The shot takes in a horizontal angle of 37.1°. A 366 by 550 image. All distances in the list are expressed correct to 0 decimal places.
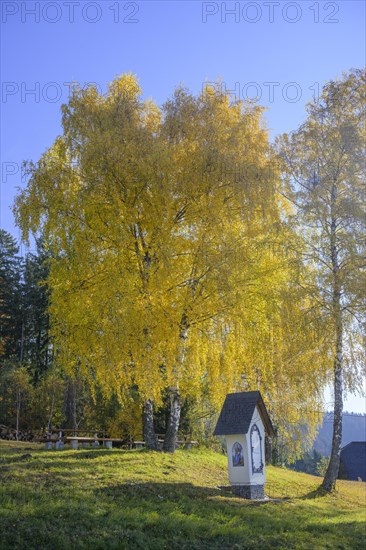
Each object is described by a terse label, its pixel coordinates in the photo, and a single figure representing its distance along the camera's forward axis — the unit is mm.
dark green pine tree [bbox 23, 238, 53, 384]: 40469
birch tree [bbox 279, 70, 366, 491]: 17391
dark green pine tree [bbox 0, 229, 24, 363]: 40969
